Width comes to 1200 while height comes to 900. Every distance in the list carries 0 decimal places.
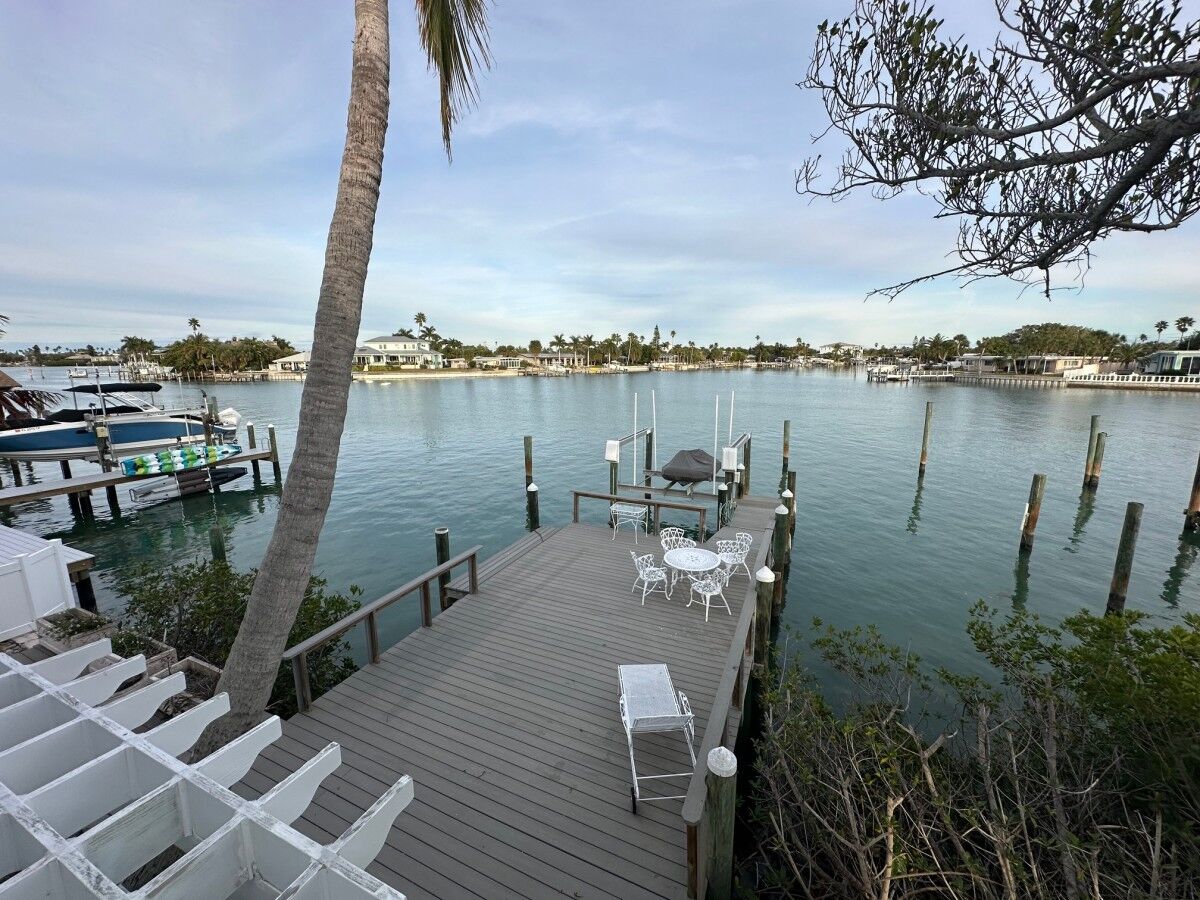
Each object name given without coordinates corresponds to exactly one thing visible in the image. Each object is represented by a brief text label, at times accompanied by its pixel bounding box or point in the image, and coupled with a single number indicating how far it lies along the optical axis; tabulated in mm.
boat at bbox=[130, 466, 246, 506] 17766
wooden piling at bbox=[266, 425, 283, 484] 20578
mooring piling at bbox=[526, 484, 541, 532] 12839
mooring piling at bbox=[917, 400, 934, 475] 20688
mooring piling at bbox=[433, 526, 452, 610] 8102
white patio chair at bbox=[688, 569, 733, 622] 7198
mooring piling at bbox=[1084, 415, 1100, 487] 18734
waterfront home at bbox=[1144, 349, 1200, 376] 59538
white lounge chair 4453
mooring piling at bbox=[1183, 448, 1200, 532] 14578
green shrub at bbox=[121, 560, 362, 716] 6523
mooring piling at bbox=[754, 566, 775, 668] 6852
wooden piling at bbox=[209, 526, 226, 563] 11133
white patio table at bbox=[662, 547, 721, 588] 7426
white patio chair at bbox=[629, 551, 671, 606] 7727
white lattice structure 1474
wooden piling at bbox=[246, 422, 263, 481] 21012
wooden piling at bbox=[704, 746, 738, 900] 3375
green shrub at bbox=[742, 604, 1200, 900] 3141
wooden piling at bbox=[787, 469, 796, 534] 13430
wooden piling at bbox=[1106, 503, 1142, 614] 10461
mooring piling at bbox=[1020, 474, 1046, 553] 13328
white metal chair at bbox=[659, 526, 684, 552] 9414
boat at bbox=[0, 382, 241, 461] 17156
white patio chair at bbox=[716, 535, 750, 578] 8148
